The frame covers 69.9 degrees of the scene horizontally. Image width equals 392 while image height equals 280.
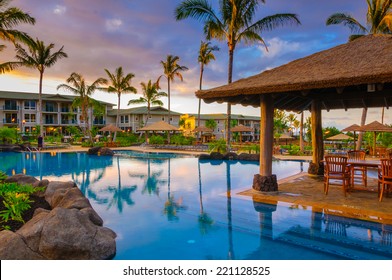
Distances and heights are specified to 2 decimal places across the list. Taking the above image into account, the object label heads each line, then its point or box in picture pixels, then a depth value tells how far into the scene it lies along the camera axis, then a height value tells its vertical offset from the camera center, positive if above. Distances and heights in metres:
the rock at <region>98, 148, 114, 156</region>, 22.93 -1.19
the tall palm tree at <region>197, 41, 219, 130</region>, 32.06 +9.83
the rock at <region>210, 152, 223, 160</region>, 19.59 -1.29
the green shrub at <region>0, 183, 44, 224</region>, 5.47 -1.36
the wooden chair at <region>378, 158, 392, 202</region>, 6.59 -0.81
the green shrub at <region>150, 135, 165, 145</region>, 32.44 -0.40
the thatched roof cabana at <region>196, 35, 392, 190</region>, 6.23 +1.39
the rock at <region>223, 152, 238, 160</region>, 19.30 -1.28
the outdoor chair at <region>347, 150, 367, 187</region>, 9.60 -0.61
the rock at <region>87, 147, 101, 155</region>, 23.50 -1.14
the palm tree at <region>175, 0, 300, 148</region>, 16.52 +7.08
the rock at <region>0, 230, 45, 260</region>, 3.88 -1.57
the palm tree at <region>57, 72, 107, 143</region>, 31.28 +5.66
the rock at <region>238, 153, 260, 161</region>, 18.30 -1.27
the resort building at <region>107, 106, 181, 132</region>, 52.17 +4.04
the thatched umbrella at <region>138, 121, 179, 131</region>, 29.60 +1.12
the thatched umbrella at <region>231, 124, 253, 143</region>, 35.75 +1.11
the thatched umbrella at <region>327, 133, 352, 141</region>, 25.52 +0.06
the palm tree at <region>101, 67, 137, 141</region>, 36.07 +7.33
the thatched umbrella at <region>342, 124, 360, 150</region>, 19.46 +0.69
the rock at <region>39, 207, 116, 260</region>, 4.20 -1.58
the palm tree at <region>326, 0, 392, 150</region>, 18.06 +8.03
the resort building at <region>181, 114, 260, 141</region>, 57.78 +3.34
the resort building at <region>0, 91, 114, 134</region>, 46.38 +4.45
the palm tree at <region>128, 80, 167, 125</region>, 39.06 +6.08
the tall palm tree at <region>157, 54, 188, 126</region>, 35.62 +8.99
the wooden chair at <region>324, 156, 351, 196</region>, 7.18 -0.81
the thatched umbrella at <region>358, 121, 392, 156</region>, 17.77 +0.68
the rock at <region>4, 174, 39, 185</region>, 8.73 -1.34
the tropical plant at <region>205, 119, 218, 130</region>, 54.00 +2.64
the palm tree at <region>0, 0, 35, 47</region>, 17.91 +7.66
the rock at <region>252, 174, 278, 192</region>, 8.23 -1.35
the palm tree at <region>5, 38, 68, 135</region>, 27.14 +8.04
